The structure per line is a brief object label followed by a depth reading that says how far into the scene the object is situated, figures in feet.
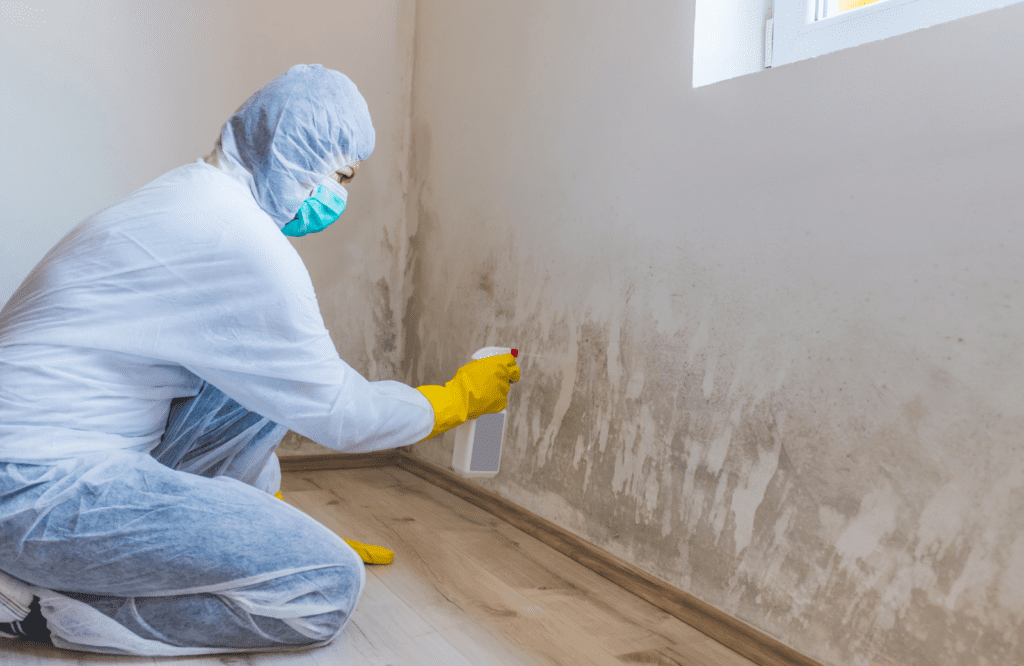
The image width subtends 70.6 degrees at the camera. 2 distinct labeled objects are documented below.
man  3.67
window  3.98
